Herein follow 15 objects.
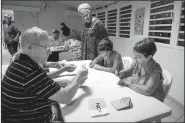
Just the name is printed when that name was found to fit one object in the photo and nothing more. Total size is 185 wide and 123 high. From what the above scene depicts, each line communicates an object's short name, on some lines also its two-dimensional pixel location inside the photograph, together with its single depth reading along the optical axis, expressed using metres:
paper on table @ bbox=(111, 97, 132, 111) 1.00
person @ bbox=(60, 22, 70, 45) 5.12
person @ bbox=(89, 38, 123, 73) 1.94
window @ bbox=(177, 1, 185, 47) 2.57
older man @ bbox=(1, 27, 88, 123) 0.88
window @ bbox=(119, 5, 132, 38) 4.36
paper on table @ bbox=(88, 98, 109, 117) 0.94
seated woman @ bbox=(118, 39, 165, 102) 1.24
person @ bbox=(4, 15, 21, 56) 4.50
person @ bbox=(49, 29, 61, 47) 4.35
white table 0.90
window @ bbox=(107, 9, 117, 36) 5.22
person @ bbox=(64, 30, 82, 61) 3.37
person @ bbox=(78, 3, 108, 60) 2.40
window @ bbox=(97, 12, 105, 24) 6.07
